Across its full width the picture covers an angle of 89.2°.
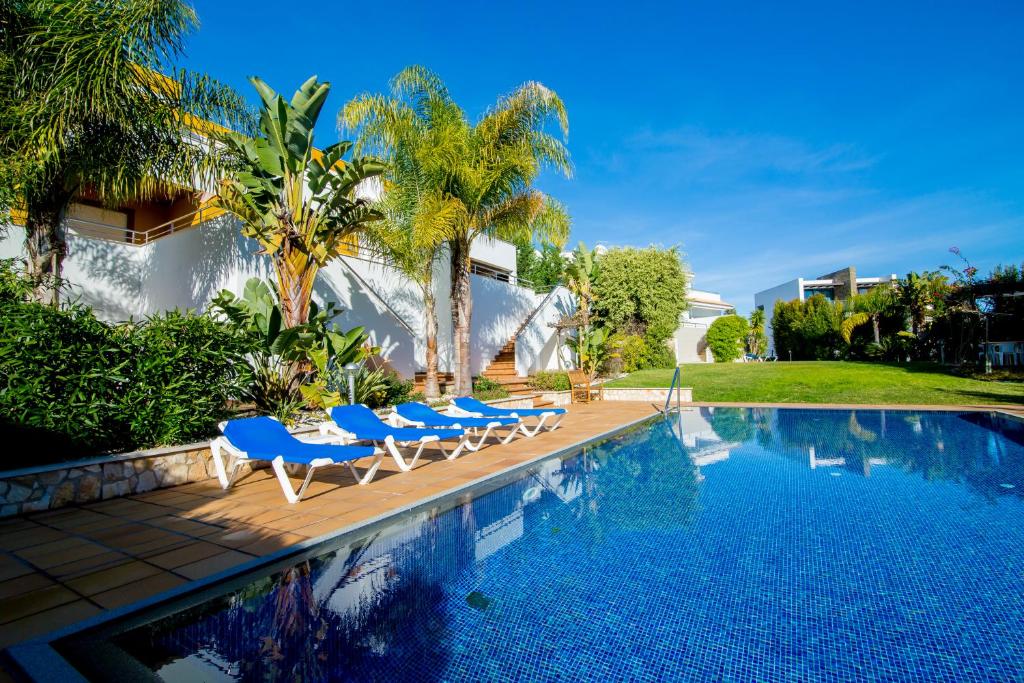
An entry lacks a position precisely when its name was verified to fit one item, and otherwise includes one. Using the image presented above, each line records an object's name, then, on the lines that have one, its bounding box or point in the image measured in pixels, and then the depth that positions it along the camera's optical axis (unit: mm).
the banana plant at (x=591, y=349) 19359
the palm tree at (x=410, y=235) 12373
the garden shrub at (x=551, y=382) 17375
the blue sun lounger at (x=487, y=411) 9344
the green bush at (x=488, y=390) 14133
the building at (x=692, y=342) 34281
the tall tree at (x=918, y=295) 23953
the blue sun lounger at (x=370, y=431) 6871
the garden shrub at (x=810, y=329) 30969
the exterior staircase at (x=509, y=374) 16620
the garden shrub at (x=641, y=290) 23328
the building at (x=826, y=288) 44500
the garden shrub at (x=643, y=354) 22734
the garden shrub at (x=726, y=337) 32656
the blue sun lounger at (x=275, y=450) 5312
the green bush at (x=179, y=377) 6133
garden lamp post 8390
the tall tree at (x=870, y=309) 27156
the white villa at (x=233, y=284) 10875
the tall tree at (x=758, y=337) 41188
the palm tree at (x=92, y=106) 7168
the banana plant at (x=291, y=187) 8352
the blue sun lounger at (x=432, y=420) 8336
